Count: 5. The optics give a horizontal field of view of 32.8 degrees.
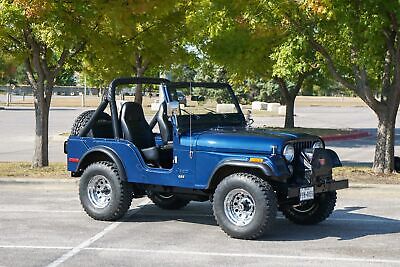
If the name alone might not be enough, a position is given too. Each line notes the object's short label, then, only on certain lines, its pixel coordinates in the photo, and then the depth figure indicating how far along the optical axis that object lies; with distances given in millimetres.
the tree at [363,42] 13094
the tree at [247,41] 13977
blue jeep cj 8250
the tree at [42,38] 13023
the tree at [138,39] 13352
